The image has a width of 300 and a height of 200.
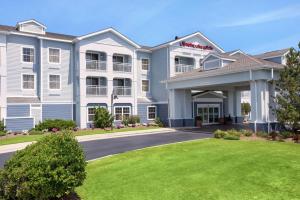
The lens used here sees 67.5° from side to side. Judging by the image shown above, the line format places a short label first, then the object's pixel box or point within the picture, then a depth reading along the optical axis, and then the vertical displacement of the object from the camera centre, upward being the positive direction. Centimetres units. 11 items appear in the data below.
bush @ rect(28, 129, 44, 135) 1972 -203
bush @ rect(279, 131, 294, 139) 1452 -183
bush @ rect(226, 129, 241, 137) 1456 -170
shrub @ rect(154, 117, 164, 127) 2544 -162
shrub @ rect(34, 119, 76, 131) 2118 -150
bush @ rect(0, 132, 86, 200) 544 -154
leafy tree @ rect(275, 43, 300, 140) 1462 +81
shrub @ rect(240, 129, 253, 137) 1518 -177
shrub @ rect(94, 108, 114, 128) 2319 -103
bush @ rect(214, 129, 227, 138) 1476 -177
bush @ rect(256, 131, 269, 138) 1489 -183
